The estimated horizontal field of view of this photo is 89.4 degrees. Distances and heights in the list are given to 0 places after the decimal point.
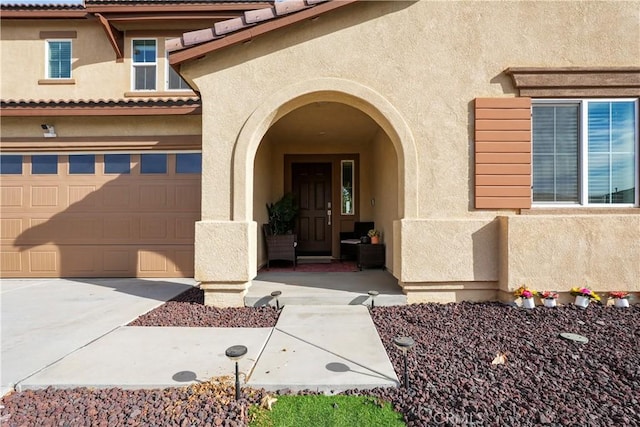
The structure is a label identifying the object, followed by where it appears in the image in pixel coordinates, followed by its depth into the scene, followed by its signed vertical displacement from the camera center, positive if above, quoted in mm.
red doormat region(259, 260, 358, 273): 6746 -1218
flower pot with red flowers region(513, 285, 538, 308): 4316 -1110
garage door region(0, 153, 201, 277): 6758 -98
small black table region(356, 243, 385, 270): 6789 -920
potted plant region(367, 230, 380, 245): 7145 -529
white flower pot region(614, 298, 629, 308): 4330 -1215
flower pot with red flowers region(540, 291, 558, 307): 4332 -1155
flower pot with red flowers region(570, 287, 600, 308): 4289 -1120
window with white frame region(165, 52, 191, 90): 8547 +3476
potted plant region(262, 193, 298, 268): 6953 -409
